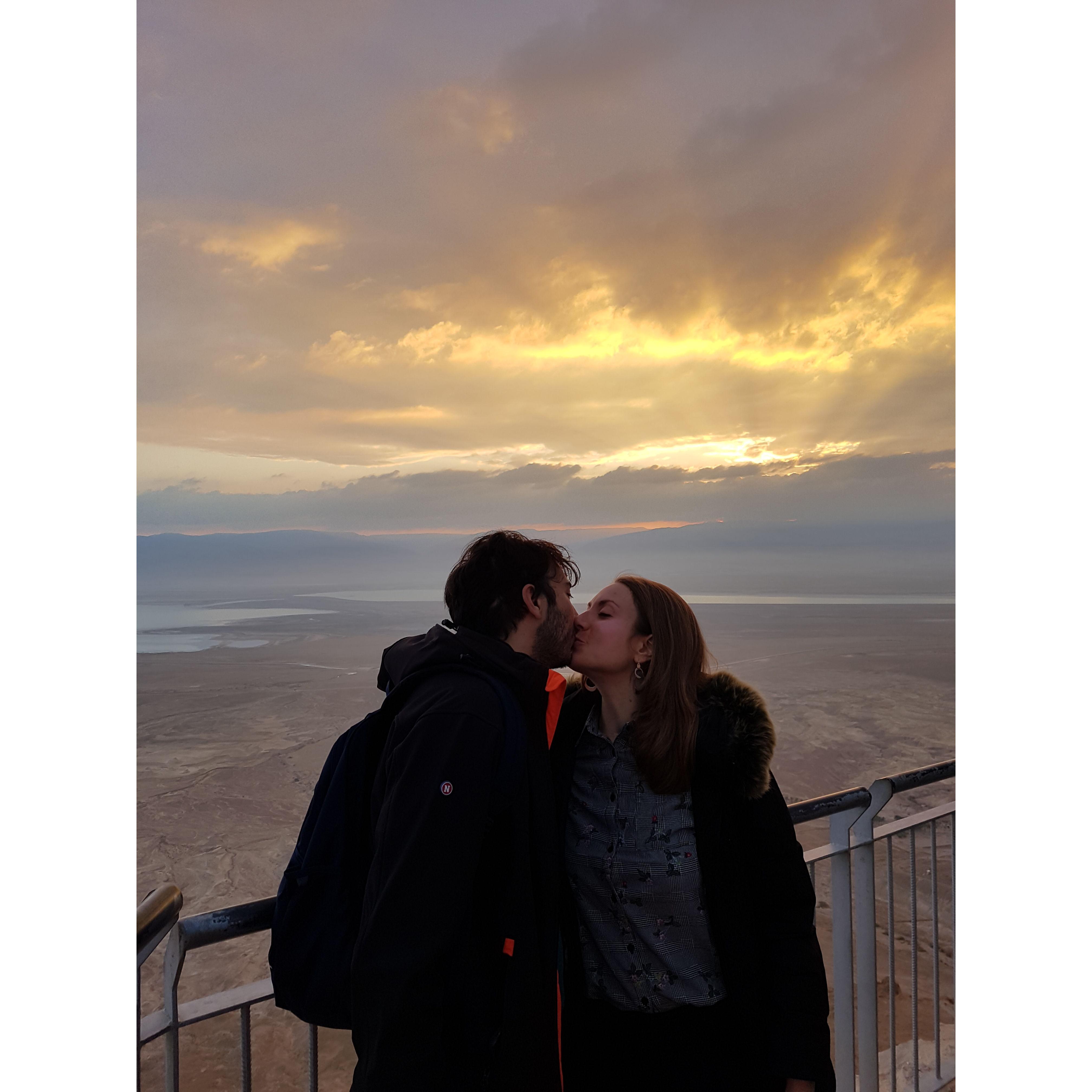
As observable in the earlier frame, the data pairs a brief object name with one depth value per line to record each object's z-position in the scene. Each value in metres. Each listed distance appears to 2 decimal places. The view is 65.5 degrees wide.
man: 1.31
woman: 1.69
